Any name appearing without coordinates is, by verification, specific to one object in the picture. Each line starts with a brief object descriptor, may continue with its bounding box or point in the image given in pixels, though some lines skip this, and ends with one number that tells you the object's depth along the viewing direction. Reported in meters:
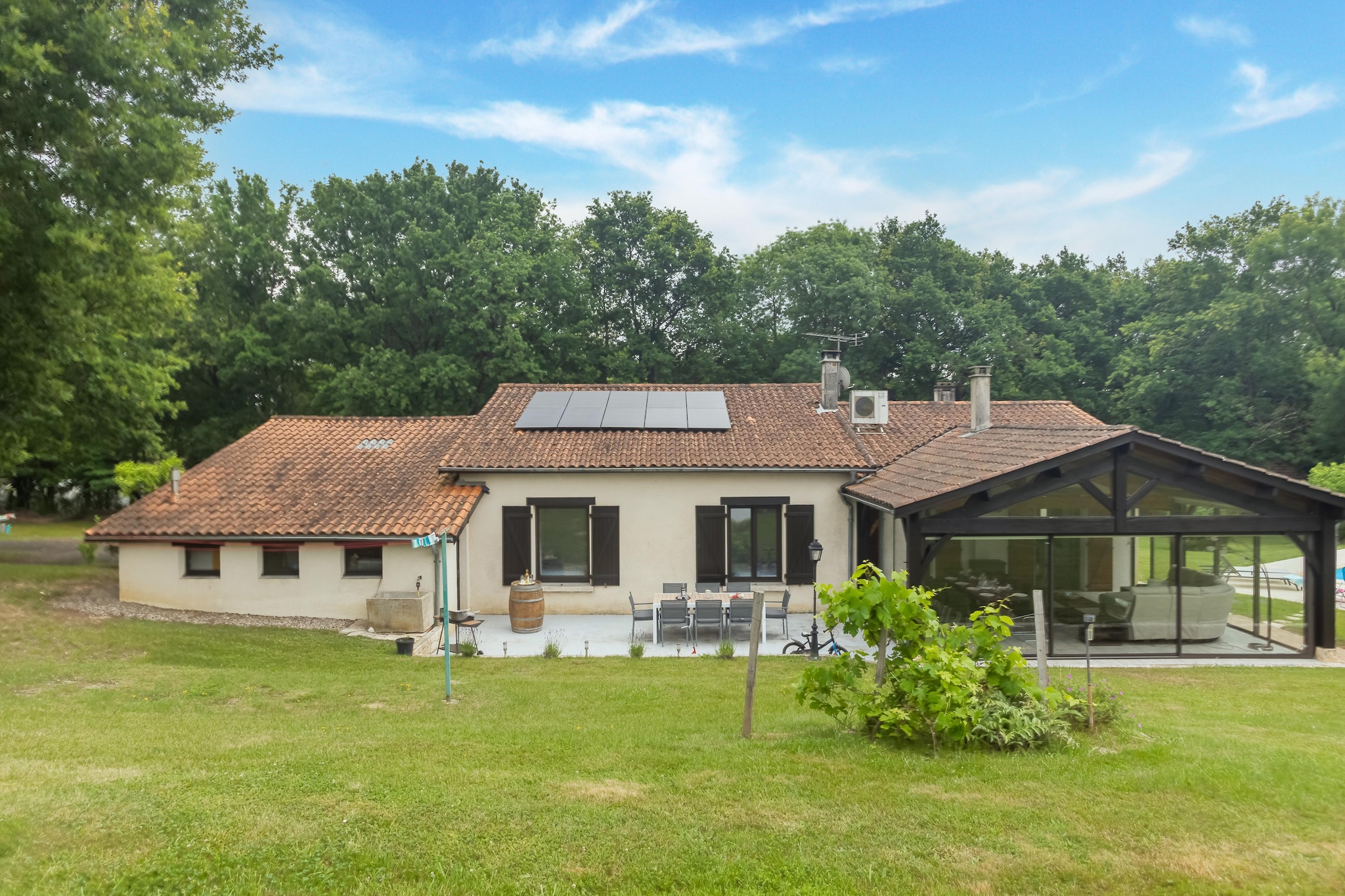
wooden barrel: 14.19
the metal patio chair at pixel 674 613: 13.26
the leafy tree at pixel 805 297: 32.34
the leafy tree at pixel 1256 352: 30.77
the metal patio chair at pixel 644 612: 13.52
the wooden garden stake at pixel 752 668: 6.94
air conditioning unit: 18.03
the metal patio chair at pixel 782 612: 13.38
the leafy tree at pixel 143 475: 19.25
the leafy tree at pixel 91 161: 10.27
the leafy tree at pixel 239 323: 30.30
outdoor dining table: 13.34
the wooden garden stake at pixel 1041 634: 7.23
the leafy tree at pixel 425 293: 28.23
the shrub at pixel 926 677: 6.31
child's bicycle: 12.28
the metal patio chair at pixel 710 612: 13.30
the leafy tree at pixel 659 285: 33.41
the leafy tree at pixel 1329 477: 21.39
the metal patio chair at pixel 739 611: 13.54
